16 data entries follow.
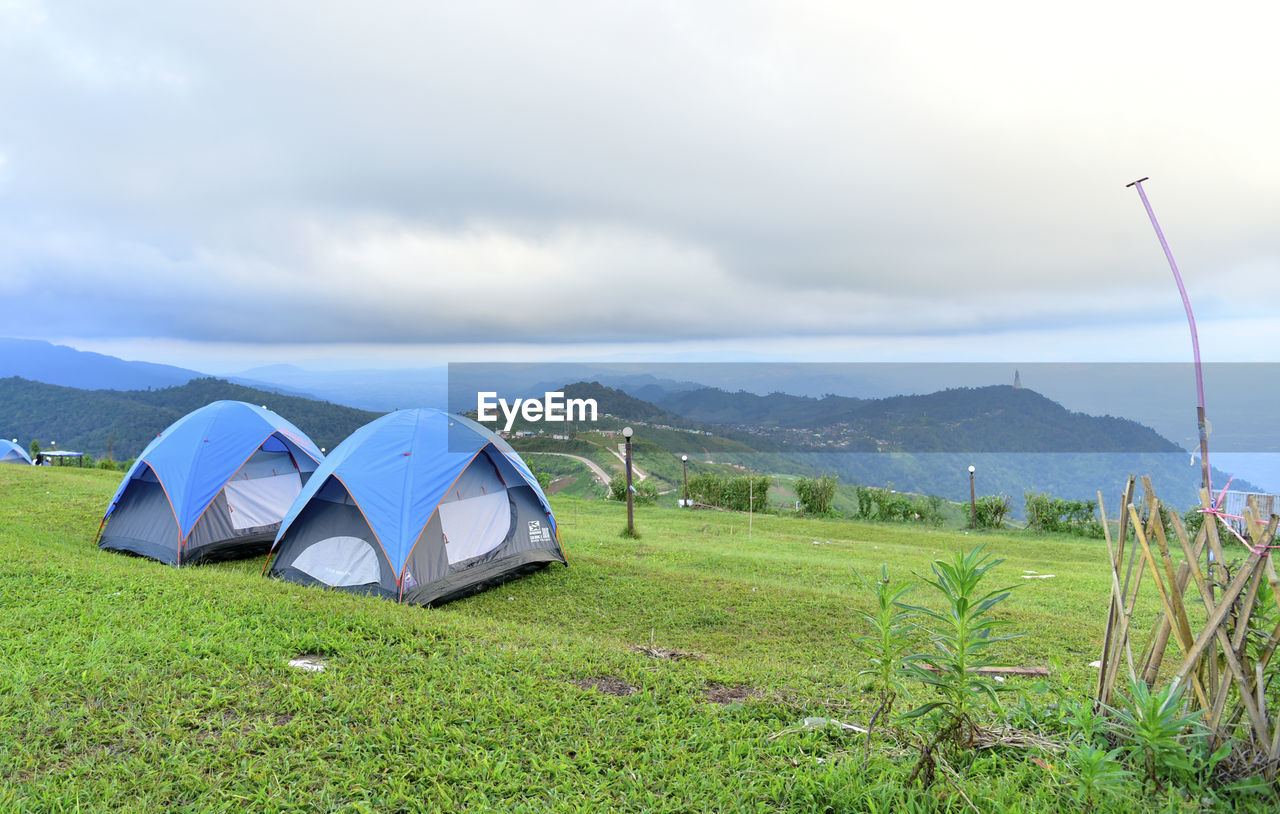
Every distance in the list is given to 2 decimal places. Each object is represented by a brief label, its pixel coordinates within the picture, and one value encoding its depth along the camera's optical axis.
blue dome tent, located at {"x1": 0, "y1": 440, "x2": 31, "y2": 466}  26.12
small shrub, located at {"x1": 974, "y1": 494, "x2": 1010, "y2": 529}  20.66
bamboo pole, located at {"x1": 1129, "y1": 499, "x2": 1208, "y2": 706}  2.60
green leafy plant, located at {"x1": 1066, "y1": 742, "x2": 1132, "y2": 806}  2.26
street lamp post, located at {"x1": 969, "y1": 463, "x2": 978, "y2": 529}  19.78
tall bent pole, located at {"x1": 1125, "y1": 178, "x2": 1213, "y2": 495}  2.63
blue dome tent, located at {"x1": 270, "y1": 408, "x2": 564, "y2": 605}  6.86
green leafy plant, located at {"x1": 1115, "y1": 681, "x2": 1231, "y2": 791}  2.34
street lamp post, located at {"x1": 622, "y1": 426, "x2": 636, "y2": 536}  12.51
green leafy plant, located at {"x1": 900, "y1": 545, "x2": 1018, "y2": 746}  2.55
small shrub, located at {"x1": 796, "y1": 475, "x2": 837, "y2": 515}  23.14
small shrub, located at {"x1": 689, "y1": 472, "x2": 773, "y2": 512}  23.91
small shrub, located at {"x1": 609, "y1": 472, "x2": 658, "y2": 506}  23.52
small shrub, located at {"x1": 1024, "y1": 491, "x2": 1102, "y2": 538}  18.70
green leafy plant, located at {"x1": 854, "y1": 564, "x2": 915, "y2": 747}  2.71
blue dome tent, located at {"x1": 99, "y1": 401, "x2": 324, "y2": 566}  8.36
